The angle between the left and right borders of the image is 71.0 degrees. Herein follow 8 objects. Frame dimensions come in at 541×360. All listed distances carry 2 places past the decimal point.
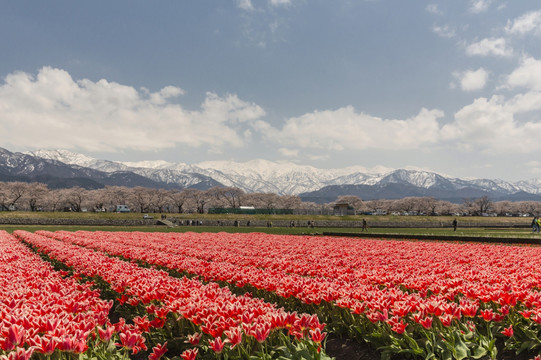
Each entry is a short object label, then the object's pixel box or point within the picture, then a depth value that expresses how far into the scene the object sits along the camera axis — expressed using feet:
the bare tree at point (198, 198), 568.82
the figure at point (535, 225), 136.05
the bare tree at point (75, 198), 467.68
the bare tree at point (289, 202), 609.01
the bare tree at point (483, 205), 575.38
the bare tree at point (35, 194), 431.02
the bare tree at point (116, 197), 520.42
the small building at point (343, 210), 351.46
